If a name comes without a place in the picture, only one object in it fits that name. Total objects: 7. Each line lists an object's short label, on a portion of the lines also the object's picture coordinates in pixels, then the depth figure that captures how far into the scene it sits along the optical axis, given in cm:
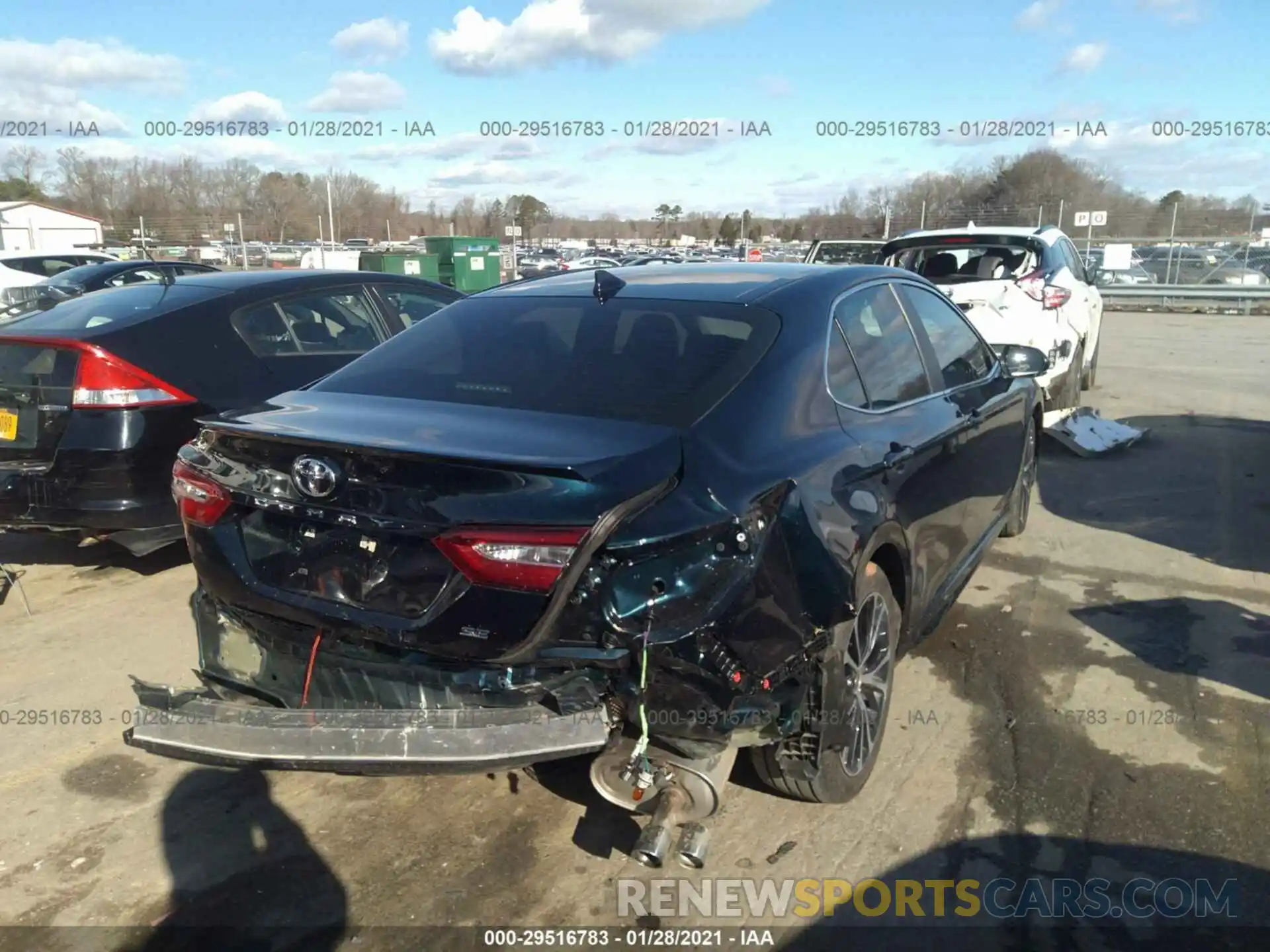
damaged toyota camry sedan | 243
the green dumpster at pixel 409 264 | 2514
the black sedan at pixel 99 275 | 1362
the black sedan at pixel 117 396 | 468
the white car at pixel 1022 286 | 818
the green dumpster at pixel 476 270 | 2595
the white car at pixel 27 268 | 1698
